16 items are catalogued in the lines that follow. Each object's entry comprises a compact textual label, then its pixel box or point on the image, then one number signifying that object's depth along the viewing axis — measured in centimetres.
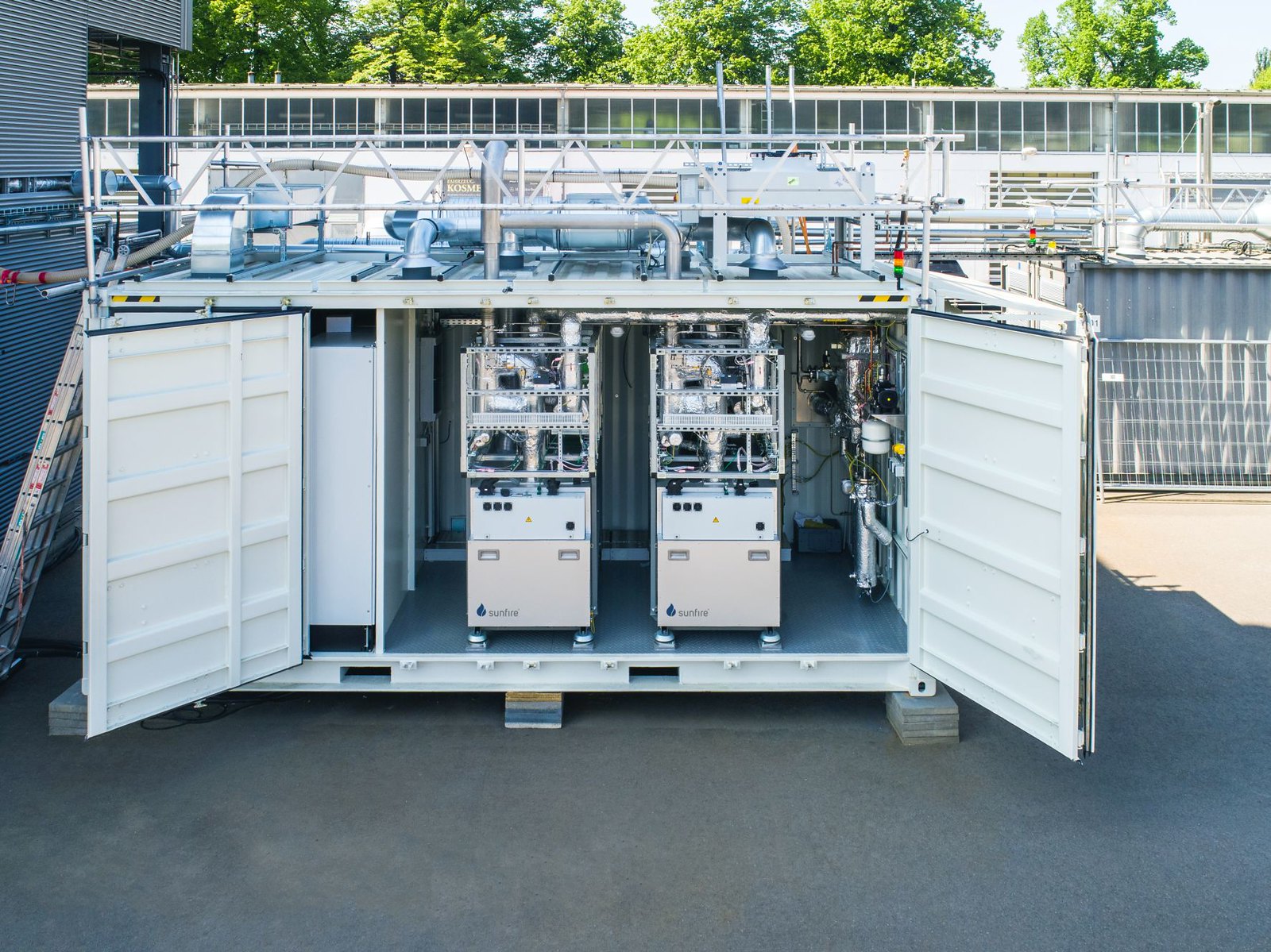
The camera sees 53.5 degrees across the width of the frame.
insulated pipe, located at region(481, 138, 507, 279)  889
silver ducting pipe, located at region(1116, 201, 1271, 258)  1939
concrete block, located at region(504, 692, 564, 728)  855
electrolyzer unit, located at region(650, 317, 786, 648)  862
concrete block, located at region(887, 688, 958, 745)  833
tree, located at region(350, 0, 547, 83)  4881
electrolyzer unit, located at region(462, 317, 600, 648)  859
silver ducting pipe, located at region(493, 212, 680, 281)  884
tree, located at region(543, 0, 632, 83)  5366
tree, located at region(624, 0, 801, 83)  5169
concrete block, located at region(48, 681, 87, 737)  826
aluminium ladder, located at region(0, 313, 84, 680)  921
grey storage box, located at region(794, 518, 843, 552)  1128
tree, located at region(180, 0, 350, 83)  4769
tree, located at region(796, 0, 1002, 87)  5134
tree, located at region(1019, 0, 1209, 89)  5622
